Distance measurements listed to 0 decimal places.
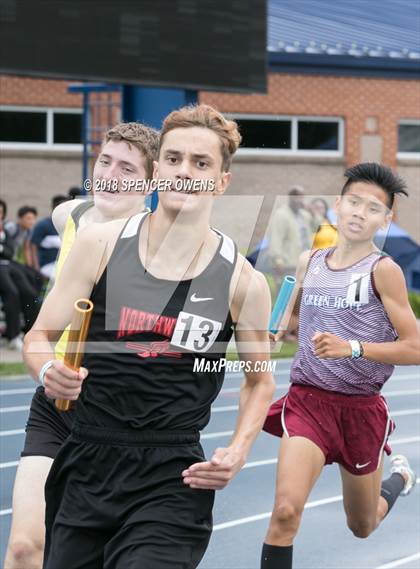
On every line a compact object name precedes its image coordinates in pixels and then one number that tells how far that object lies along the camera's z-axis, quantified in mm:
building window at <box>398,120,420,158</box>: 28598
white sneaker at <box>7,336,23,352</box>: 16125
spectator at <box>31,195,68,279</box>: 15078
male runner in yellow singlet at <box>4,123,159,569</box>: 5082
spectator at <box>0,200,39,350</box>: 15547
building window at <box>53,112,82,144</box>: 25953
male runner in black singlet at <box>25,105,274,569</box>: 4145
